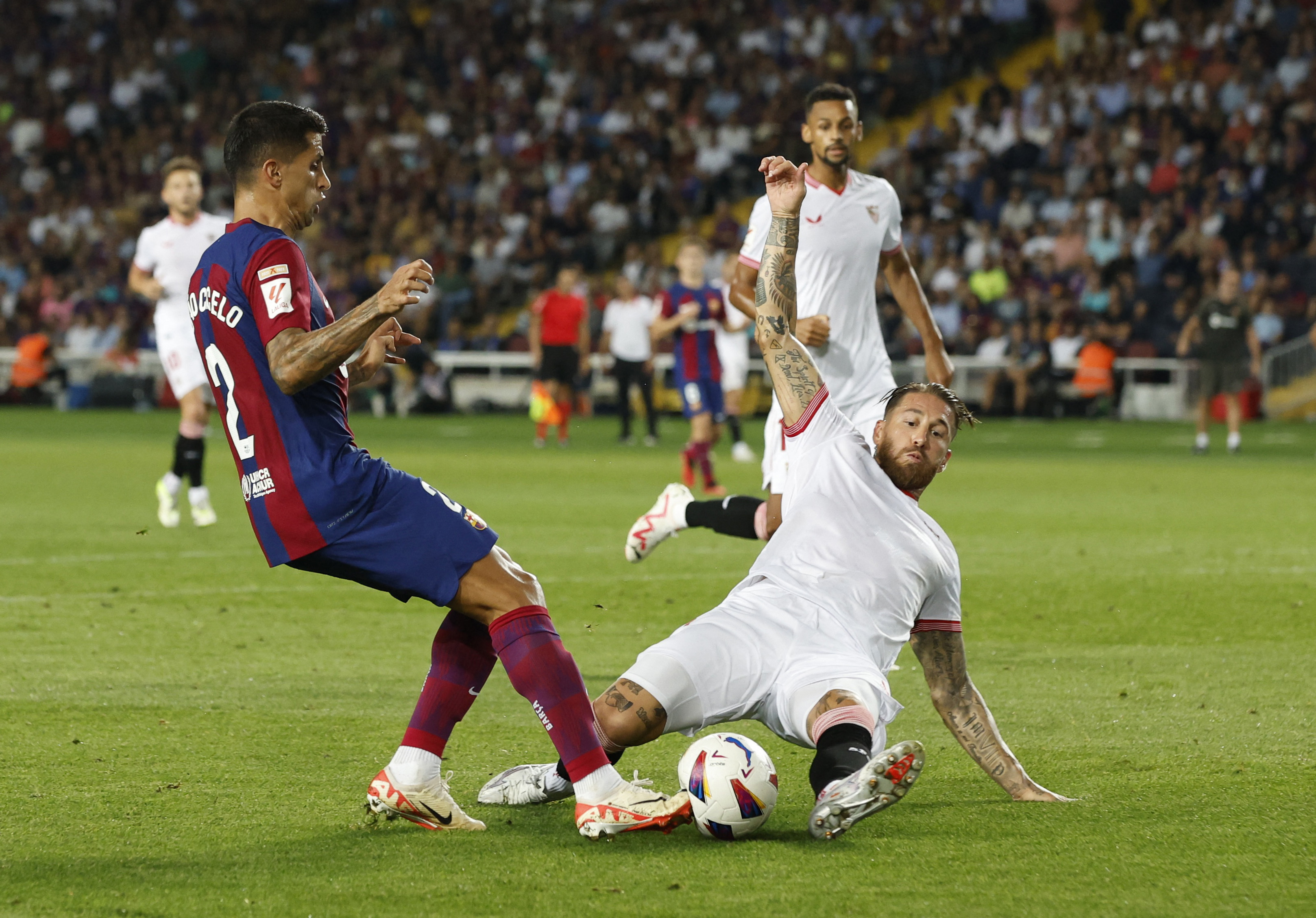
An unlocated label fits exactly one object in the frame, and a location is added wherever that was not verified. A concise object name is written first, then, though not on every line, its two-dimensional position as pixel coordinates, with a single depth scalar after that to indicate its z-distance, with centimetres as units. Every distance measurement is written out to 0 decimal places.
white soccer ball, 863
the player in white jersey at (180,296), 2322
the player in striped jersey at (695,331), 3384
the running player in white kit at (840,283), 1529
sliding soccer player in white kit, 905
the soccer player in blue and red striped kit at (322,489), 850
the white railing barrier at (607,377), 5237
